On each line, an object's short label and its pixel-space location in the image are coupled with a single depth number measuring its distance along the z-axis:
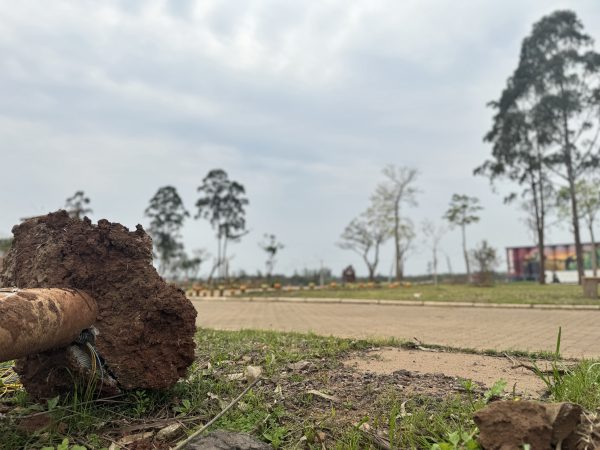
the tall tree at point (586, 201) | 25.03
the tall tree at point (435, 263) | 29.44
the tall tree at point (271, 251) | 32.34
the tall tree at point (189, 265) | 34.34
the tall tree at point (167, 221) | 34.69
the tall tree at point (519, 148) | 24.03
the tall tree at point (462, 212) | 32.81
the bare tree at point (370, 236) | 33.94
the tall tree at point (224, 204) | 33.00
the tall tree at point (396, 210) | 32.88
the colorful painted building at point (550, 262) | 30.61
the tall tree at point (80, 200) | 29.03
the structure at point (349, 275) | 30.45
